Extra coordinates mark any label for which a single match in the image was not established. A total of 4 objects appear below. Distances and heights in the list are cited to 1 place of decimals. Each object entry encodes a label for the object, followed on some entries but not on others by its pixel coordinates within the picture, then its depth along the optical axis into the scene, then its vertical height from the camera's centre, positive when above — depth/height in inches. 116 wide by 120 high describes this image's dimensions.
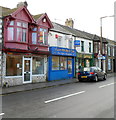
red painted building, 556.7 +66.3
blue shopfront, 717.9 +4.1
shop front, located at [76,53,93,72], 935.7 +23.7
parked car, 674.2 -43.3
